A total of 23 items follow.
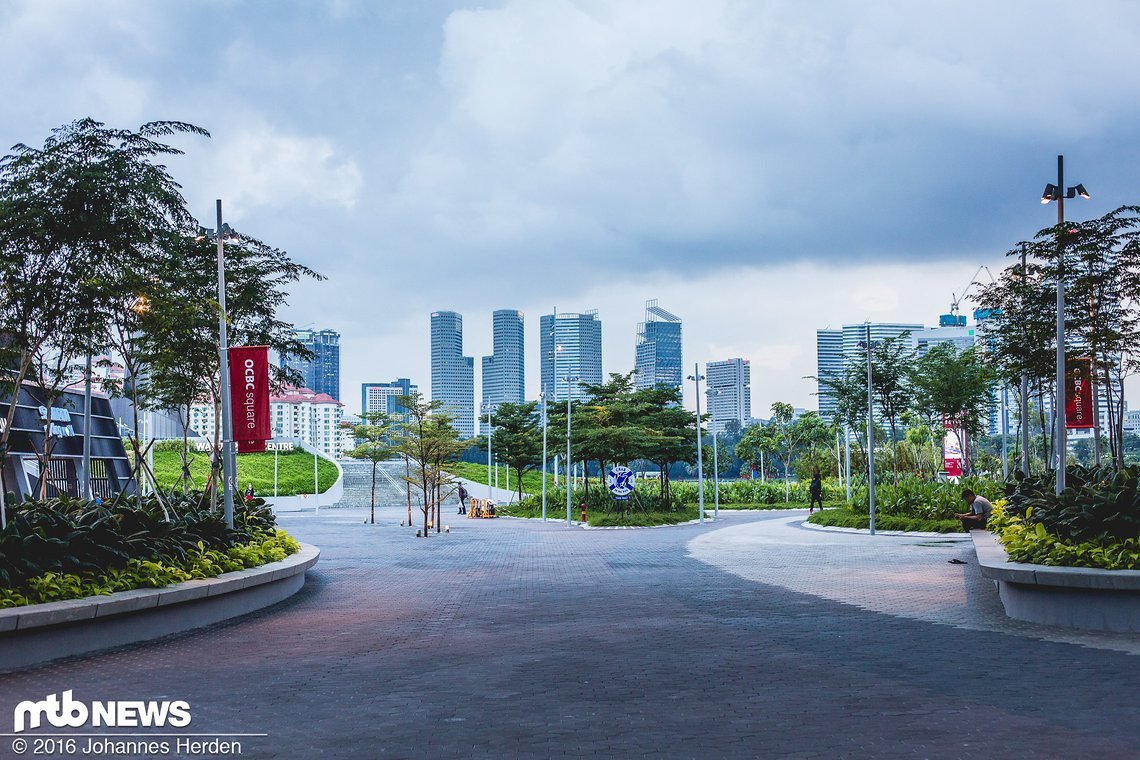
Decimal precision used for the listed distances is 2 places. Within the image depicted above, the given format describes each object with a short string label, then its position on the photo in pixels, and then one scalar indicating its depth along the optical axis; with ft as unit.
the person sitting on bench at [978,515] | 65.82
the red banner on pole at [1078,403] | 62.95
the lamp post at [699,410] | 119.55
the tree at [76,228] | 38.11
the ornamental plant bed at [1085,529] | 36.52
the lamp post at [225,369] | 51.44
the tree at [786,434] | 261.24
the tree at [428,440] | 110.42
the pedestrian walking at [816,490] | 130.41
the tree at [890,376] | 114.32
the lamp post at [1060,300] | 45.98
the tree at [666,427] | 137.08
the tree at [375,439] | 136.05
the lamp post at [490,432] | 174.45
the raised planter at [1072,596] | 33.88
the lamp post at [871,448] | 85.15
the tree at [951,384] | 112.98
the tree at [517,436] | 176.65
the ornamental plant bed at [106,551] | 33.12
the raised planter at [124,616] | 29.55
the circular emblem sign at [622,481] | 117.60
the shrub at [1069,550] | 35.76
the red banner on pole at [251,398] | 55.42
